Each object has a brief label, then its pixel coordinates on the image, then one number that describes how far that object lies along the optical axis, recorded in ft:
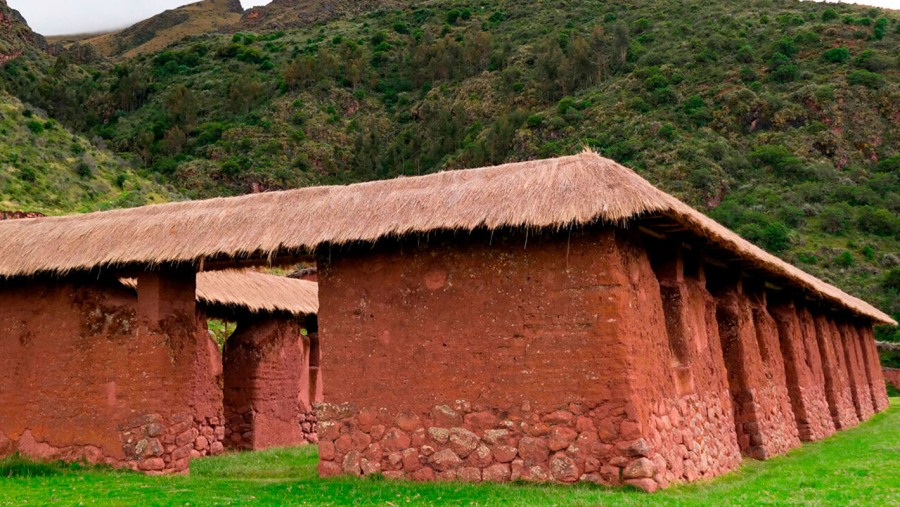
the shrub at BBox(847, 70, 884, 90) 167.02
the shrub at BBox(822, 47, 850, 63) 177.27
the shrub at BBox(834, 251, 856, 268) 130.72
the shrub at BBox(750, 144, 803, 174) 150.10
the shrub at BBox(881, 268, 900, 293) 128.36
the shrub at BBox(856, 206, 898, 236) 140.97
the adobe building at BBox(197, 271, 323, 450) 53.67
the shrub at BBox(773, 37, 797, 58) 182.09
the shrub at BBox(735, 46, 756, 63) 182.47
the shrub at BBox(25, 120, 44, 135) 111.04
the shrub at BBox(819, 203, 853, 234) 139.74
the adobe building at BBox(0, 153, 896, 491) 30.81
